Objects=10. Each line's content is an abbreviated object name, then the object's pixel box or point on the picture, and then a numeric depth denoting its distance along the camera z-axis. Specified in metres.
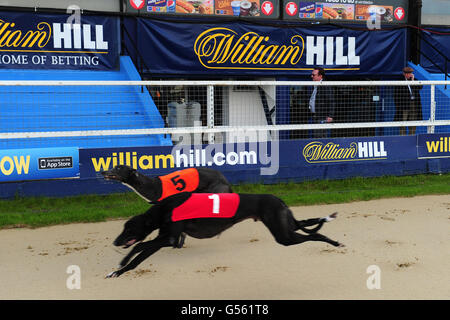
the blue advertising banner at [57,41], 11.12
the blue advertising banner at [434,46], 14.58
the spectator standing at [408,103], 11.07
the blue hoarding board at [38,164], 7.80
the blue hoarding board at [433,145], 10.48
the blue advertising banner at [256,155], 8.45
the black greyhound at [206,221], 4.70
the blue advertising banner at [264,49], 12.36
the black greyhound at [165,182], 6.04
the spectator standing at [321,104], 10.01
